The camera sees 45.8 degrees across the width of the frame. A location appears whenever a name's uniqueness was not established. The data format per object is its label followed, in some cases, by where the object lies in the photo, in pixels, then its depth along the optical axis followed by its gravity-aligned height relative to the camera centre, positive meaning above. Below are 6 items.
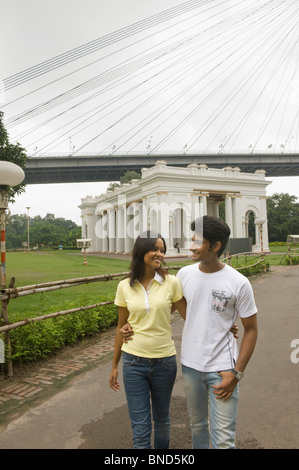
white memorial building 30.88 +3.69
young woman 2.47 -0.72
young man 2.23 -0.64
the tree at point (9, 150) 11.71 +3.05
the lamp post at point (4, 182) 5.46 +0.93
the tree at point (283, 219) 48.66 +2.50
